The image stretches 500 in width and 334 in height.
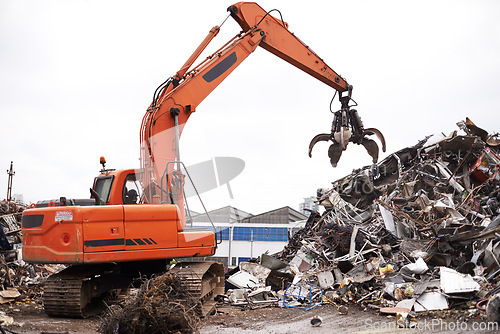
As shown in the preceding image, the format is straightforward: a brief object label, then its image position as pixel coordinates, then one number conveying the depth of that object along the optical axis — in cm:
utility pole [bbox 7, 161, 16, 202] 1915
